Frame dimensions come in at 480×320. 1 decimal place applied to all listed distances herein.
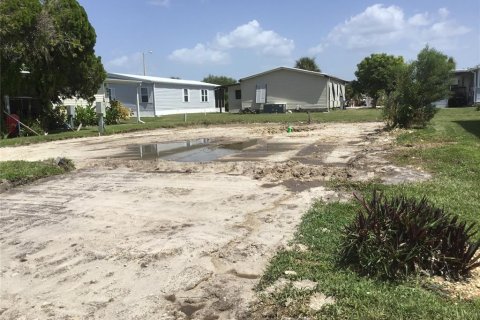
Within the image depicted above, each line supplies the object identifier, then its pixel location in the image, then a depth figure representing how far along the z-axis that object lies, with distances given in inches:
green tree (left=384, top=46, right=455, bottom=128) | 679.1
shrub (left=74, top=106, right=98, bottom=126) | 988.6
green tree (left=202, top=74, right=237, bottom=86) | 3198.8
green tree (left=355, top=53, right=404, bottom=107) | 1845.5
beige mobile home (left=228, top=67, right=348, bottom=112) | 1530.5
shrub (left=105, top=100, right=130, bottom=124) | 1103.6
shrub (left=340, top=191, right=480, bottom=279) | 150.3
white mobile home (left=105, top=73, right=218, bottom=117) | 1411.2
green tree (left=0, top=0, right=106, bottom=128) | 735.9
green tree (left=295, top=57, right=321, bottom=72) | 2346.2
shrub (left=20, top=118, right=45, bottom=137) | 824.3
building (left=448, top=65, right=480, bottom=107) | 1485.0
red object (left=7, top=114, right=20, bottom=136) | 807.7
